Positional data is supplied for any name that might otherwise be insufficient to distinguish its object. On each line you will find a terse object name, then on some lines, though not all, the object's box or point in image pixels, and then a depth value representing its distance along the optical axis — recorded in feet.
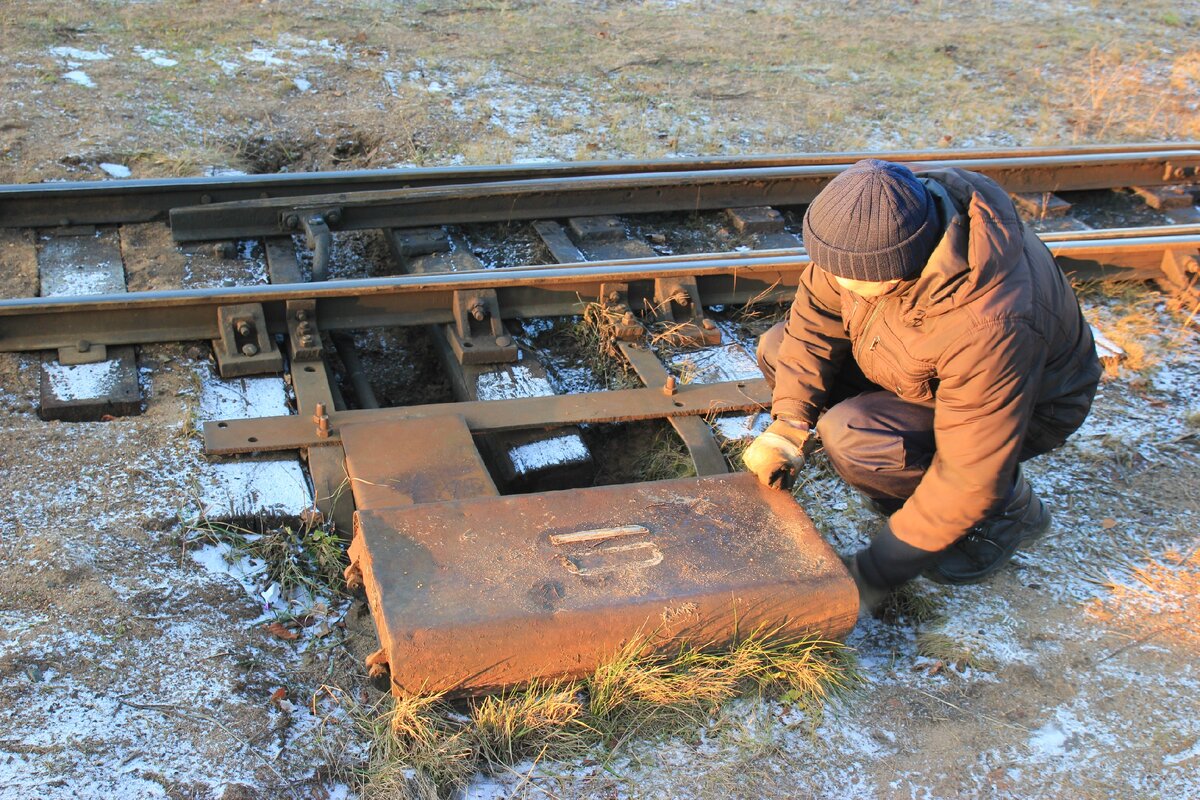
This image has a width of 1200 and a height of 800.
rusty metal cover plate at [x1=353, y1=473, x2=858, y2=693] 9.59
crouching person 9.51
